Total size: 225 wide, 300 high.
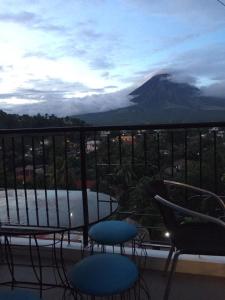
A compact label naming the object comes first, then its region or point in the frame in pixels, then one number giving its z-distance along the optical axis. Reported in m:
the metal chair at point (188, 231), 1.66
